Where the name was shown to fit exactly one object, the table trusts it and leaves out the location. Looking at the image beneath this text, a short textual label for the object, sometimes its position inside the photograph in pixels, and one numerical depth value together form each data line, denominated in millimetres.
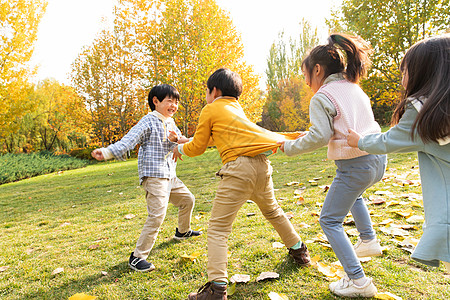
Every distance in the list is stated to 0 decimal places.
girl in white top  1845
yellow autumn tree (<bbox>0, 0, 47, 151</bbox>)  12758
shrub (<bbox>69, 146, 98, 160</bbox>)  22375
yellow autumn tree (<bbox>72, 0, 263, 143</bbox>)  14062
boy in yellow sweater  2031
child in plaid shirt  2656
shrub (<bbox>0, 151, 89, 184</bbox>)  13008
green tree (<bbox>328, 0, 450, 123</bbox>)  10984
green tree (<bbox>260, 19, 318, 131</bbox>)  27844
